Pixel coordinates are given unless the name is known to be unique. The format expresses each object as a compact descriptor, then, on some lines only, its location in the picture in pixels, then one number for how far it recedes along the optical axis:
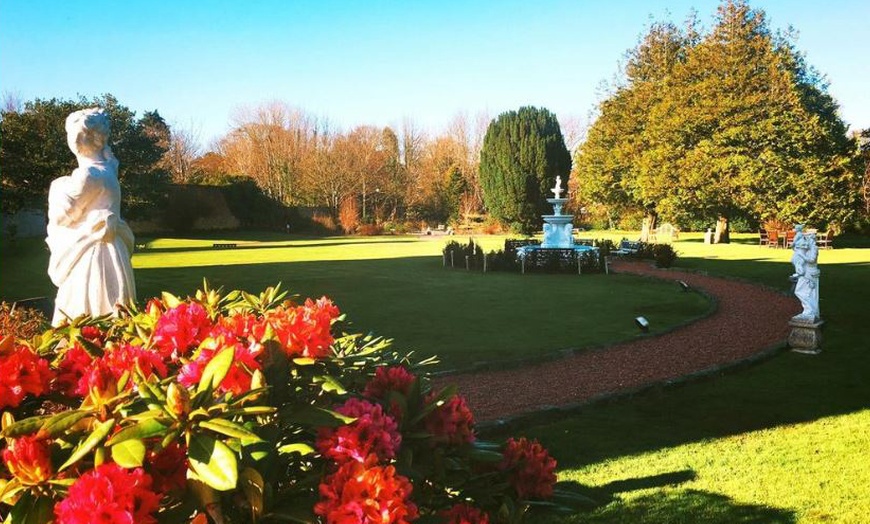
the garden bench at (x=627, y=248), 25.70
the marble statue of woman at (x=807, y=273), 9.02
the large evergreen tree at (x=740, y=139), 29.73
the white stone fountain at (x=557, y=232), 23.98
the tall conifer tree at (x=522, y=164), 47.62
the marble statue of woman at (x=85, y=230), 5.09
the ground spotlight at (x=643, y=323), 10.29
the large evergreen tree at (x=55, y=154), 22.64
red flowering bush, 1.26
